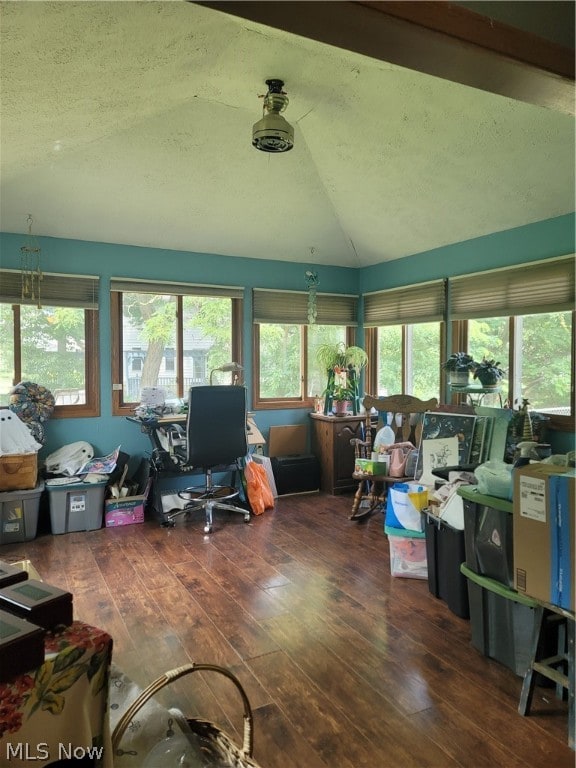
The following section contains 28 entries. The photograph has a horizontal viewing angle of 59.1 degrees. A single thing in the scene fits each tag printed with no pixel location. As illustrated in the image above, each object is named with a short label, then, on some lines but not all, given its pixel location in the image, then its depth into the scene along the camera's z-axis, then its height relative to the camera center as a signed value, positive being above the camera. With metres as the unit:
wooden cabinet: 5.06 -0.75
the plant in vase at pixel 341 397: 5.20 -0.22
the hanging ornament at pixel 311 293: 5.39 +0.87
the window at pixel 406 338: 4.71 +0.37
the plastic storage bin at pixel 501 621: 2.09 -1.06
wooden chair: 4.11 -0.48
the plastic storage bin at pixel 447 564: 2.62 -1.03
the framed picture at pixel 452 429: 3.52 -0.39
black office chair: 3.91 -0.43
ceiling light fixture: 2.85 +1.40
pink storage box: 4.20 -1.12
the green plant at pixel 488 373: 3.68 +0.01
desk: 4.29 -0.60
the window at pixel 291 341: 5.27 +0.38
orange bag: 4.49 -1.02
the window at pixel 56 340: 4.21 +0.32
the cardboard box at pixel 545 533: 1.71 -0.56
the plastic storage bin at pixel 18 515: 3.80 -1.04
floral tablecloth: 0.87 -0.59
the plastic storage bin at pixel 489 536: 2.11 -0.70
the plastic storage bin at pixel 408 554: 3.09 -1.10
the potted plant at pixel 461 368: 3.81 +0.05
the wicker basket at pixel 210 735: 1.21 -0.95
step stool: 1.78 -1.10
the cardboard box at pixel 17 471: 3.82 -0.71
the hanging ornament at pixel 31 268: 4.21 +0.92
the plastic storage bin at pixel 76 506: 4.00 -1.03
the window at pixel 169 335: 4.67 +0.40
